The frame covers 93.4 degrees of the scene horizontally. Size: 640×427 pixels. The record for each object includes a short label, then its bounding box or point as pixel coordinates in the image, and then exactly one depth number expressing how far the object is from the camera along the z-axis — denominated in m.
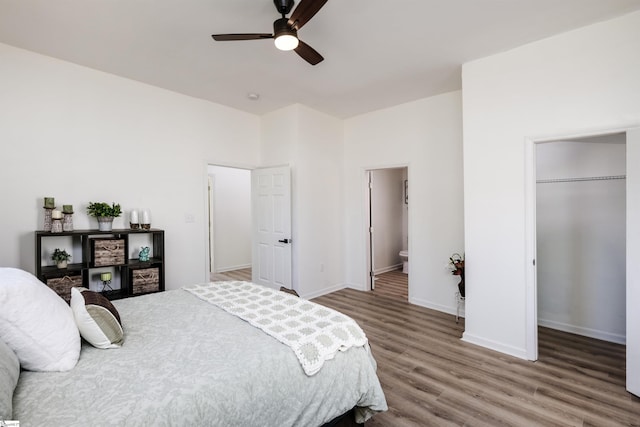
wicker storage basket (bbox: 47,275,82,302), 2.82
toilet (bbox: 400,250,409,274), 6.11
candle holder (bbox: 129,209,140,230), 3.43
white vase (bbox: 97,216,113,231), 3.19
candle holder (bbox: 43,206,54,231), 2.90
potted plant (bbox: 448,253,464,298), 3.47
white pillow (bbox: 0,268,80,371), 1.24
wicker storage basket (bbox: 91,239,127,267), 3.05
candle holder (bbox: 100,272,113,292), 3.20
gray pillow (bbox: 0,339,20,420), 0.94
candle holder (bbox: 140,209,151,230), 3.50
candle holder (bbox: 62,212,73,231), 2.98
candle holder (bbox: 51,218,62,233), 2.86
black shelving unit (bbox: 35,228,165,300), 2.81
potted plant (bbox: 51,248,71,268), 2.92
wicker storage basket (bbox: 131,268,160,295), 3.27
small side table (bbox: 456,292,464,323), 3.70
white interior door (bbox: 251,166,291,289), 4.47
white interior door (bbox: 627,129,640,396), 2.23
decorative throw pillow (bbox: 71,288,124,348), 1.49
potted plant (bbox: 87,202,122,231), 3.18
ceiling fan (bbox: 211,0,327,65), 1.87
